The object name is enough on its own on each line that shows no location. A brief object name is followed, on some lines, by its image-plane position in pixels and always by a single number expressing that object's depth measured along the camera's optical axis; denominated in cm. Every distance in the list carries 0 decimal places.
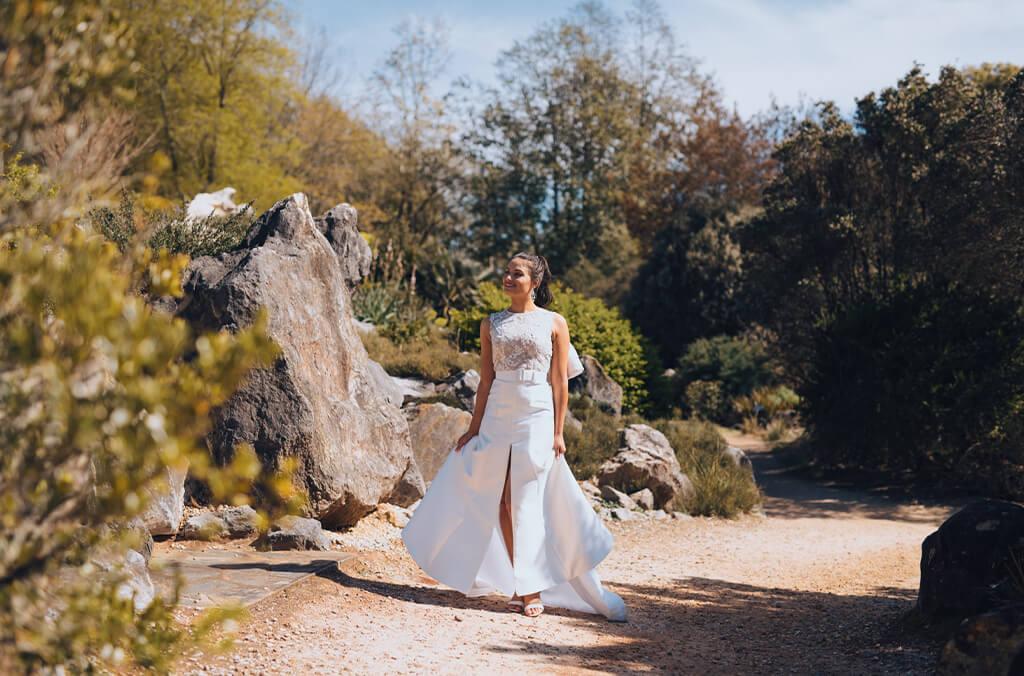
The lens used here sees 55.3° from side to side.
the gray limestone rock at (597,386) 1394
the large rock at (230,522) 656
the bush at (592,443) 1082
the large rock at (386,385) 1026
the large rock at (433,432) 934
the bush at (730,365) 2053
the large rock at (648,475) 1083
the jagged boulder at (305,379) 704
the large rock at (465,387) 1132
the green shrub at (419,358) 1222
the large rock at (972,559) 550
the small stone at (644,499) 1061
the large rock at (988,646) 420
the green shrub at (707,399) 2011
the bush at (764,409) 1942
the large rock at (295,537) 663
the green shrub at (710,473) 1094
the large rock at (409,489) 852
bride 599
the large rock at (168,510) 605
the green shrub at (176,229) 797
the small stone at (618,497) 1048
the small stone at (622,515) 1013
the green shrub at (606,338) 1714
